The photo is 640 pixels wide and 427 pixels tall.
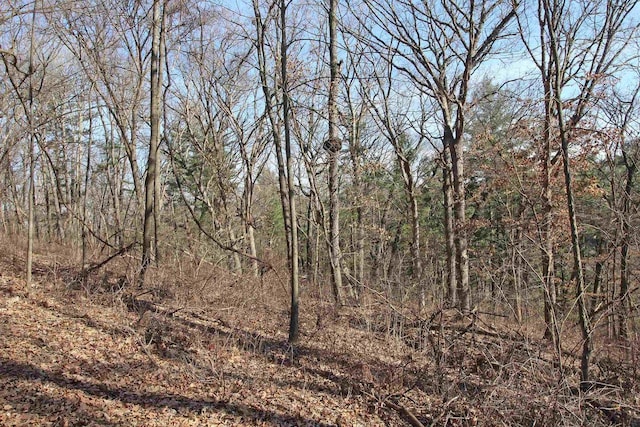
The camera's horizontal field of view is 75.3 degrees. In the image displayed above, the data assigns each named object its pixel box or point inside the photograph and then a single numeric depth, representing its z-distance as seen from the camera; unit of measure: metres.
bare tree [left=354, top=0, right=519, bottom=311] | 8.36
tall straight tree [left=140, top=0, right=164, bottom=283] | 7.55
